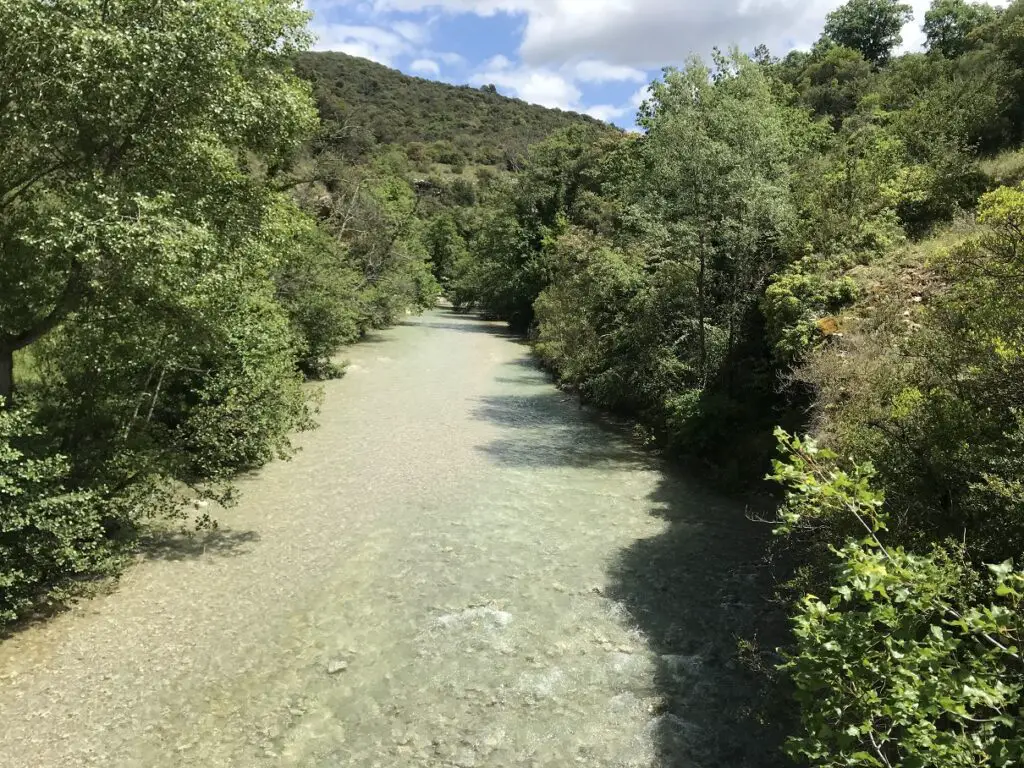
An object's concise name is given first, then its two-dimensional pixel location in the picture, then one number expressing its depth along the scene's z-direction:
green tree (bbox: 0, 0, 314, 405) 8.30
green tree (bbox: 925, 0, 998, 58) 42.50
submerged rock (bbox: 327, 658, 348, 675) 9.07
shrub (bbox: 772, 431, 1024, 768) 3.29
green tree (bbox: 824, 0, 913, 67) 58.66
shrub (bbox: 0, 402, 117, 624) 8.51
